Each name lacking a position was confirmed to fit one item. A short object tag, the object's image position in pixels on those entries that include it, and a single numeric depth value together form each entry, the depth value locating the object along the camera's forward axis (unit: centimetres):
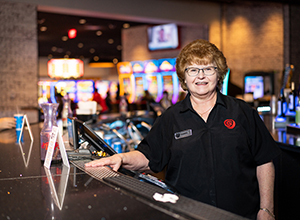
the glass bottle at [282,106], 399
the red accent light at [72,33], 1110
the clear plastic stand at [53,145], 159
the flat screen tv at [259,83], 855
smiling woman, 159
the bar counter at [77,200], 99
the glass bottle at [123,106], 591
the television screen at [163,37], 973
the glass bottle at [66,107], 357
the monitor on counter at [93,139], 179
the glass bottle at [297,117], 324
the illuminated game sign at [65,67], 1162
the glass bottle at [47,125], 176
